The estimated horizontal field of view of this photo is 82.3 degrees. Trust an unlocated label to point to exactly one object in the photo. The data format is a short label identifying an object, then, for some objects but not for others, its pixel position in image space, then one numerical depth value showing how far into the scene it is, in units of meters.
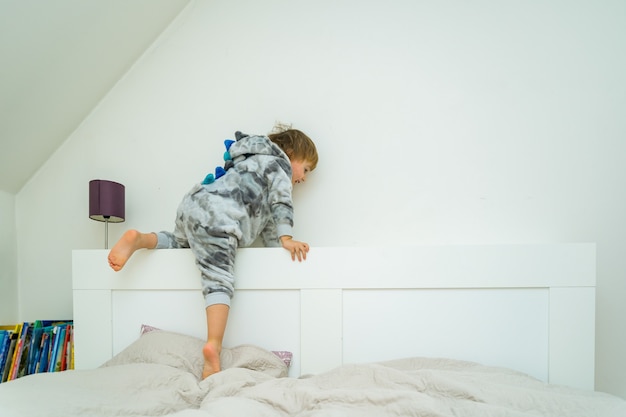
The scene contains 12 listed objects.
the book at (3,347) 1.26
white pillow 0.98
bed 1.06
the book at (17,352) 1.27
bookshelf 1.27
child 1.06
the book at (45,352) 1.29
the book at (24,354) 1.27
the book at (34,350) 1.29
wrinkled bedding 0.69
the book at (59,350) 1.29
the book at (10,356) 1.27
